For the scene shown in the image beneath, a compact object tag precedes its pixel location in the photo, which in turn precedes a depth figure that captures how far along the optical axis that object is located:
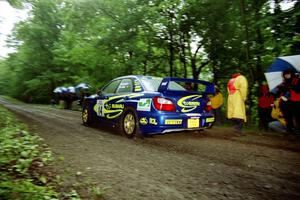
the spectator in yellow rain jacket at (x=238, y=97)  7.29
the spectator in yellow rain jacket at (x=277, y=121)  8.17
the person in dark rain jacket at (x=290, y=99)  7.12
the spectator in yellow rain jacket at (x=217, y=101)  10.56
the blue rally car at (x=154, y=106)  5.77
